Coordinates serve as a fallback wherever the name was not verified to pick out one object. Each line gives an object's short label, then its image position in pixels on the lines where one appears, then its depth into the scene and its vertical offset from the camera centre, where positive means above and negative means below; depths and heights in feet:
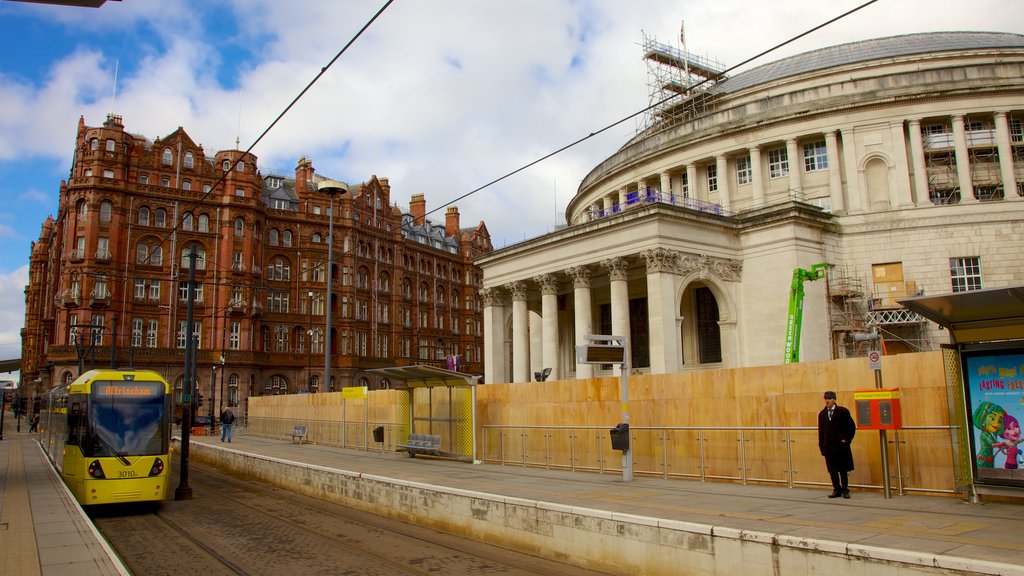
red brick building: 213.66 +41.51
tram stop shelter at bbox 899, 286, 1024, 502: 36.76 +0.09
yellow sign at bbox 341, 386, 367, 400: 102.15 +1.06
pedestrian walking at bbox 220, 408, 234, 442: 117.29 -2.98
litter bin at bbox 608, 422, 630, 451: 53.78 -3.04
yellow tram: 54.19 -2.23
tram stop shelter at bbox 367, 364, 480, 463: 75.72 -0.71
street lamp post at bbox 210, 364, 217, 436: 195.77 +7.45
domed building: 123.75 +27.49
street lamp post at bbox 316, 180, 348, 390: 116.78 +32.54
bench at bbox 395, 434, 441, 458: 79.61 -4.91
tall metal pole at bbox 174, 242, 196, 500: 63.62 -4.83
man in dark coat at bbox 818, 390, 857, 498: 42.19 -2.95
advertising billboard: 36.83 -1.38
